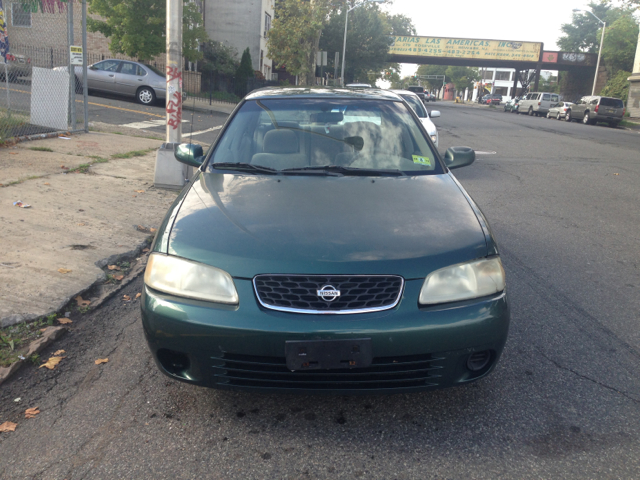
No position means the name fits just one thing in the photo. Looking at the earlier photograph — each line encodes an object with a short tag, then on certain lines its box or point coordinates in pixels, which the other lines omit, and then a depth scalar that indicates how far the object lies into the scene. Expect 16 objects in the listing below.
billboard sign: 58.41
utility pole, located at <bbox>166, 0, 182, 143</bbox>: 7.92
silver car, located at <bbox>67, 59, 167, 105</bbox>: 19.61
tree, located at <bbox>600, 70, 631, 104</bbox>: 42.21
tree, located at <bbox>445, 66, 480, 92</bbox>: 111.19
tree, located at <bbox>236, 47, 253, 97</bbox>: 30.94
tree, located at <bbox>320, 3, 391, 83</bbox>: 51.34
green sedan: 2.42
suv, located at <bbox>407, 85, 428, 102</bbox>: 48.08
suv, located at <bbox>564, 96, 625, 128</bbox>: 30.78
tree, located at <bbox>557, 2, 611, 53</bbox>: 68.00
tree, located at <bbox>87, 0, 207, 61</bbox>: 20.50
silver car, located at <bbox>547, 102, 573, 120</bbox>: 34.59
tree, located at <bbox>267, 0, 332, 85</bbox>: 31.38
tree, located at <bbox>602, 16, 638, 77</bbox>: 49.97
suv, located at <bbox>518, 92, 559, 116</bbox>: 39.12
